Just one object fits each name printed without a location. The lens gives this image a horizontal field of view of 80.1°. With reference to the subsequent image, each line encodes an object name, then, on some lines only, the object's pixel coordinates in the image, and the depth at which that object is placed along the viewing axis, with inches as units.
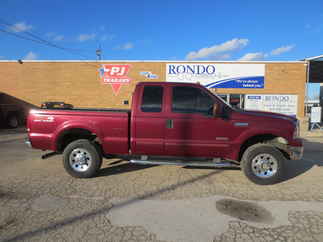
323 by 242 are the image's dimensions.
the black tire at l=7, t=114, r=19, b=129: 496.4
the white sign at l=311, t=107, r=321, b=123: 462.0
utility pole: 941.7
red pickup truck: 159.9
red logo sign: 561.9
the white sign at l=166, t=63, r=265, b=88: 537.3
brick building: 535.8
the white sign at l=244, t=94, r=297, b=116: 538.0
